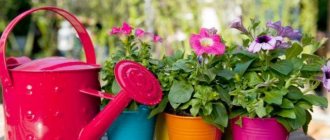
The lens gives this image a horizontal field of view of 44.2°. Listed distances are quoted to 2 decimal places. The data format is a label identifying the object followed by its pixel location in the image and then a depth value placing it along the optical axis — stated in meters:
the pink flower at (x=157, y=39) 0.90
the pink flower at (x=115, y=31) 0.85
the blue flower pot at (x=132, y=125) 0.83
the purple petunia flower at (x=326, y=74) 0.75
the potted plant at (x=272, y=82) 0.75
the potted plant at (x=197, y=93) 0.75
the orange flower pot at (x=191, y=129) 0.78
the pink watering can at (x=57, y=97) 0.73
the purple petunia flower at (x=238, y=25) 0.79
